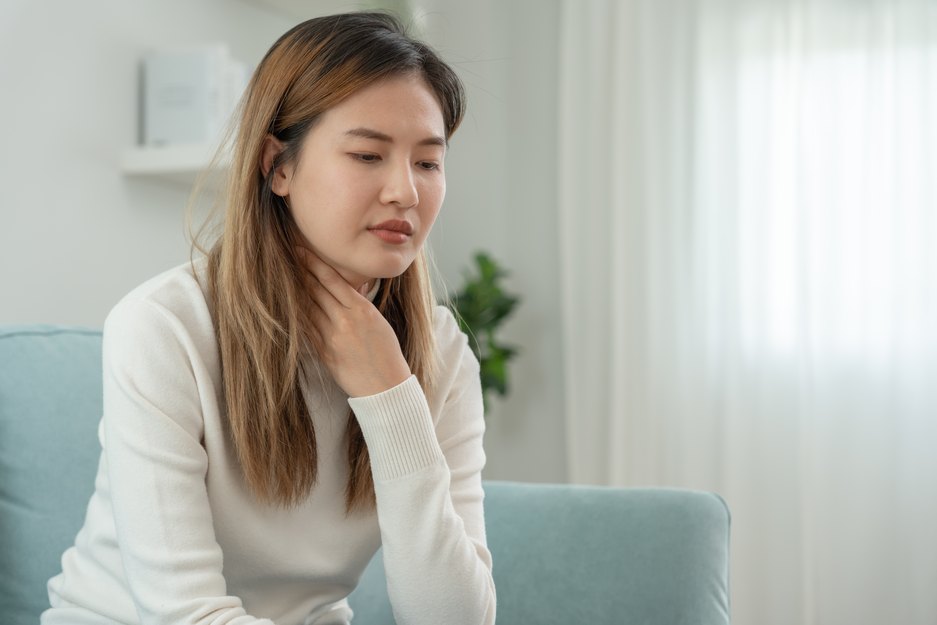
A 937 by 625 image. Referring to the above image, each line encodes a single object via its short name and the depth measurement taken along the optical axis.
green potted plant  3.54
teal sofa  1.38
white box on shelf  2.36
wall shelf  2.30
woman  1.09
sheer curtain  3.16
